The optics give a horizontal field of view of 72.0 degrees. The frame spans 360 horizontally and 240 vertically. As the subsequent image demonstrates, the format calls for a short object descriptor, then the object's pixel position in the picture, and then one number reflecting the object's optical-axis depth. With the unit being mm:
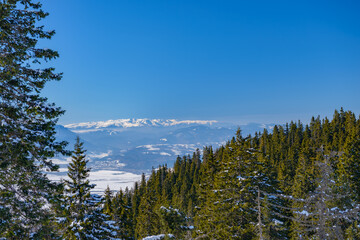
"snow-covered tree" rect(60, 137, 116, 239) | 18875
